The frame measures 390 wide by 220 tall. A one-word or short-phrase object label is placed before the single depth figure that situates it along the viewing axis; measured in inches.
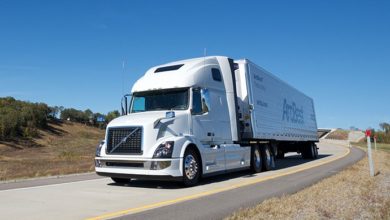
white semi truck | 407.5
